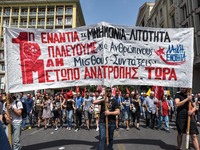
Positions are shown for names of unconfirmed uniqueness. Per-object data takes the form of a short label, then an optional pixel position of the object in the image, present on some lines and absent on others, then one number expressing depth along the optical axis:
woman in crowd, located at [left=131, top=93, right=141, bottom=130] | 10.92
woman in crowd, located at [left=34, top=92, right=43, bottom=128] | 12.15
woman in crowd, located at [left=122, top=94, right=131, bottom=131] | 10.78
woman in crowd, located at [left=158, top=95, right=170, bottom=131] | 10.29
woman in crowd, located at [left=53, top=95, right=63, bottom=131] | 11.23
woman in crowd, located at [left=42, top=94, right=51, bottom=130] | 11.19
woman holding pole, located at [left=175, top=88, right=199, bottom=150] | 5.62
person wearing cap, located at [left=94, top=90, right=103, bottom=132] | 10.83
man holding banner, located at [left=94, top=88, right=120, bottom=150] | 5.20
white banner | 5.95
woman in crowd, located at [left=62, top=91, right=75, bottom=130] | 10.46
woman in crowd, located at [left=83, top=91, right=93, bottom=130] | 10.82
